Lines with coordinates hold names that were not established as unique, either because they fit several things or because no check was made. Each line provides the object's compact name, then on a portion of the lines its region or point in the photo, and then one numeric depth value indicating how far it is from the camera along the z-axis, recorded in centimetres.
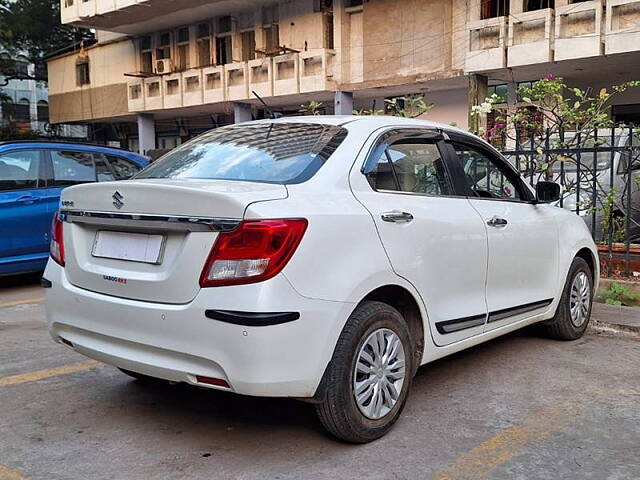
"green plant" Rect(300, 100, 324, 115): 929
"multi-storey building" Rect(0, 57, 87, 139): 3875
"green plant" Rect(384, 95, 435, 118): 814
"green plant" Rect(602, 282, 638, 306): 649
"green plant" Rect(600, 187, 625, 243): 721
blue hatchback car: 745
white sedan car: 282
